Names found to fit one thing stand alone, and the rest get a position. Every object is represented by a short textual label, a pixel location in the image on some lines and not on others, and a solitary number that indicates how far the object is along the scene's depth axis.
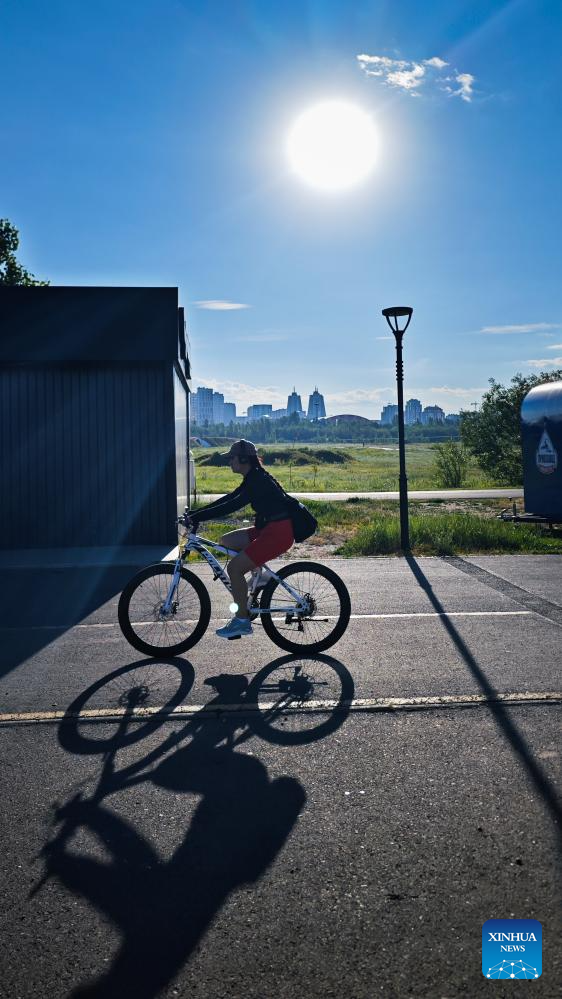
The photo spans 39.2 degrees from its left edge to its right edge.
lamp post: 13.15
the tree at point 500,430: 30.95
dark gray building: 14.38
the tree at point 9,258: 37.06
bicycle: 6.35
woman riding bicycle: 6.29
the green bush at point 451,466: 31.34
